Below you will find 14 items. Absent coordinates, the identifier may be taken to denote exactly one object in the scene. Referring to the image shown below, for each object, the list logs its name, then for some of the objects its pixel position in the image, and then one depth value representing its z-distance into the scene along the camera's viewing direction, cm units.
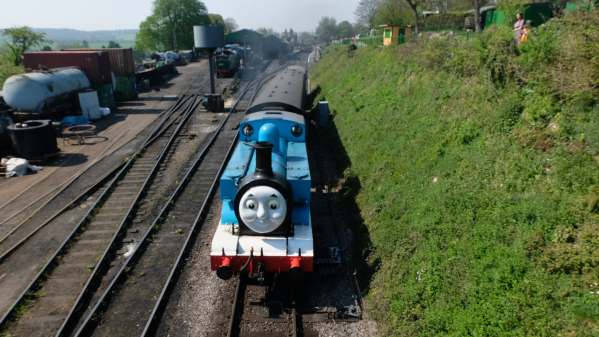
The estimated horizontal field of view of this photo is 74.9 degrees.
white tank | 2117
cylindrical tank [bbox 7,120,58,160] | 1736
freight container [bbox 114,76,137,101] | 3206
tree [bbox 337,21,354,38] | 13808
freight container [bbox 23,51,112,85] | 2809
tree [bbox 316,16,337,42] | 15788
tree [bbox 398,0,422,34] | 3223
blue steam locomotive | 813
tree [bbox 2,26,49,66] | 4323
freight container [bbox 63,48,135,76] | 3272
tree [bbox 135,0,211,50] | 8919
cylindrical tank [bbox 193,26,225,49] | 2759
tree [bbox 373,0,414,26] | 4682
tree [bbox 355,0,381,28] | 9944
